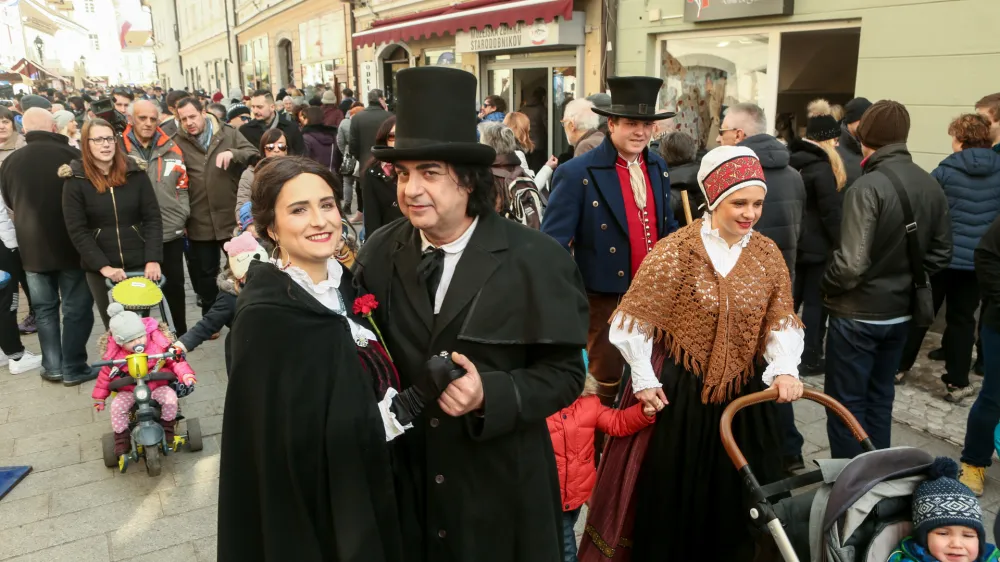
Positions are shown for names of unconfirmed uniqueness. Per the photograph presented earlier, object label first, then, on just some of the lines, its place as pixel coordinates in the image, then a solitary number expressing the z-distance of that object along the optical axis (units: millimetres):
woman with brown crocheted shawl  2736
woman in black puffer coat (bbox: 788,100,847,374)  4996
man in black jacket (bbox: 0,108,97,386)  5223
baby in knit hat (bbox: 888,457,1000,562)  2043
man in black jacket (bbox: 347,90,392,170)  7879
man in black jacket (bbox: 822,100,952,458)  3449
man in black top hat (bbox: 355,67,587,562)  1896
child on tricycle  4098
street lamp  54203
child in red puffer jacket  2654
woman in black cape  1761
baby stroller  2148
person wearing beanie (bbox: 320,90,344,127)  11289
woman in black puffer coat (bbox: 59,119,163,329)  4922
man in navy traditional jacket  3625
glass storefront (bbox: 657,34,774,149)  8406
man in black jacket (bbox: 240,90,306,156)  8164
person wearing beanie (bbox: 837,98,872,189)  5457
